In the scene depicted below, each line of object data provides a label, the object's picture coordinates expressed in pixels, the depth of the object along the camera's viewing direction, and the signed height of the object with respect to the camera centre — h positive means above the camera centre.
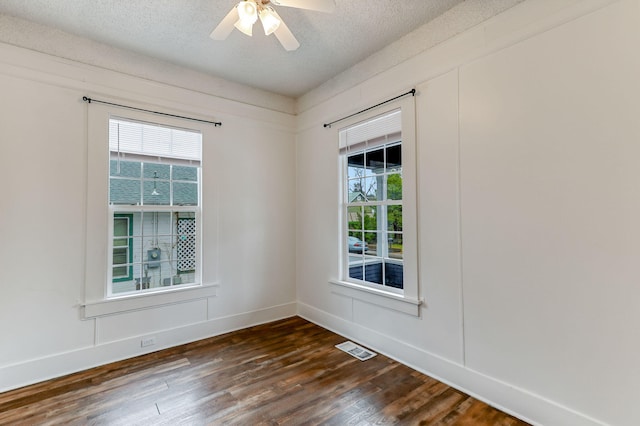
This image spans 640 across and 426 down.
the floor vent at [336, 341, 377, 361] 2.92 -1.30
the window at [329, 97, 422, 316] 2.76 +0.11
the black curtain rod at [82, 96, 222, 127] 2.77 +1.13
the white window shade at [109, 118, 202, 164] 2.98 +0.84
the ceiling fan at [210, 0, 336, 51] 1.84 +1.31
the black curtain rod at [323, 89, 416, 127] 2.71 +1.15
